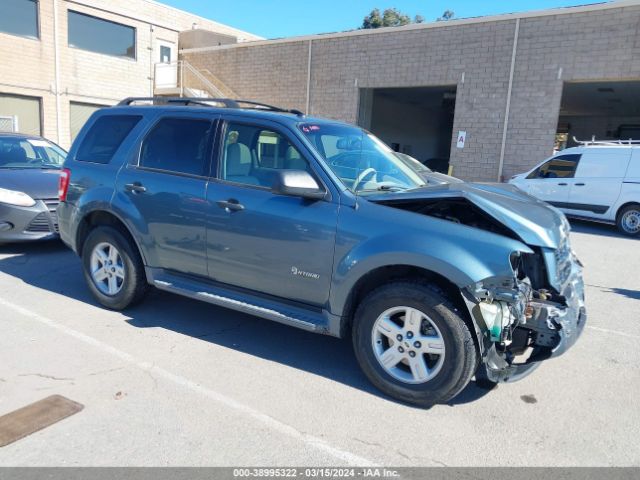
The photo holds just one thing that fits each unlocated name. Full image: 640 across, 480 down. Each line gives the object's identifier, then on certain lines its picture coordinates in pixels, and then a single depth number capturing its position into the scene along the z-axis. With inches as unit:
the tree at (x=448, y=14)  2679.6
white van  458.0
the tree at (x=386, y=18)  2146.9
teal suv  127.5
